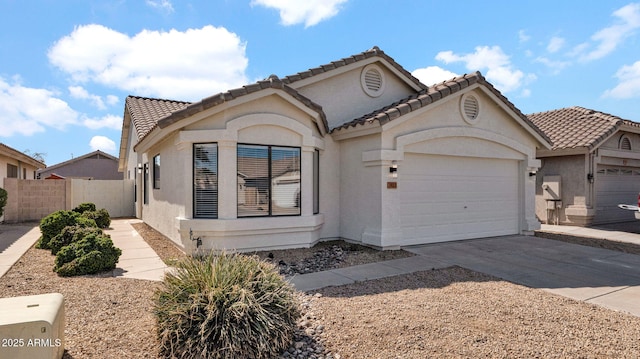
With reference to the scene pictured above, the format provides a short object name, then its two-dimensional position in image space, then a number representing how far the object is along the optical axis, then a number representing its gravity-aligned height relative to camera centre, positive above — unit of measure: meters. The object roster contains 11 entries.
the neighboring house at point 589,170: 15.77 +0.55
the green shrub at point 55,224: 10.76 -1.13
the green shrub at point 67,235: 9.49 -1.30
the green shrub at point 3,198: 14.16 -0.52
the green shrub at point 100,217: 14.83 -1.30
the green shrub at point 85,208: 16.16 -1.03
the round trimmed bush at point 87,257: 7.72 -1.51
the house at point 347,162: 9.34 +0.61
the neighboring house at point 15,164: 17.91 +1.12
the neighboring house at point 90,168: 42.38 +1.78
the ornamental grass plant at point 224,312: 4.18 -1.47
